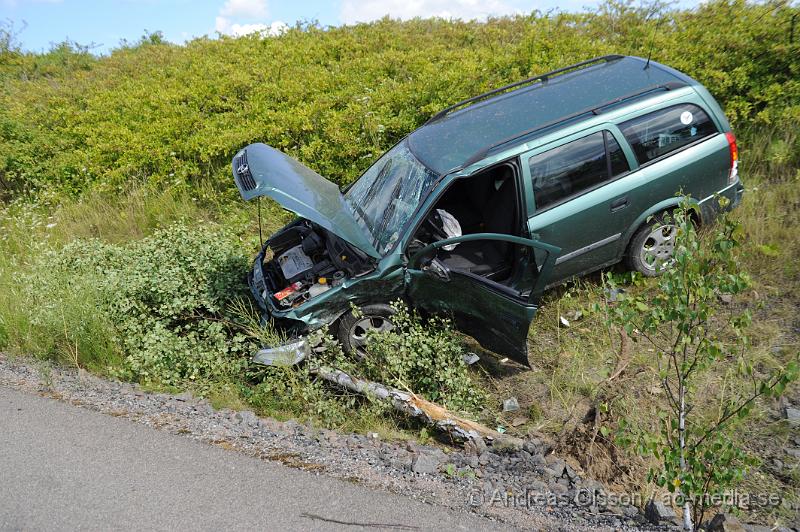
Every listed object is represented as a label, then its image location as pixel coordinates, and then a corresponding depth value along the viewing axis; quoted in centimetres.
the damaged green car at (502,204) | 538
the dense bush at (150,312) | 593
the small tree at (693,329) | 337
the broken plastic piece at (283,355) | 533
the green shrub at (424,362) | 537
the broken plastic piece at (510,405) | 535
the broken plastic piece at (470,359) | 564
